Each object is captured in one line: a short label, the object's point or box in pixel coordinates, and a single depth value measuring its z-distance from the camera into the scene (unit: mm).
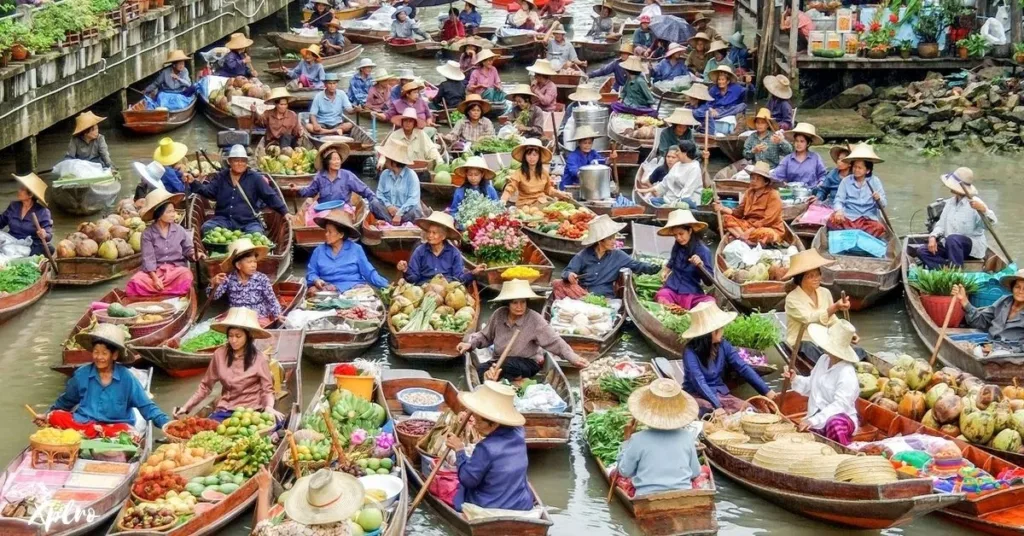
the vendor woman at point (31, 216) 12945
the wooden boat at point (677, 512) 8578
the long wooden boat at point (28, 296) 12133
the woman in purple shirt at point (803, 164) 14711
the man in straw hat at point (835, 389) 9414
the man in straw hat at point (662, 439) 8500
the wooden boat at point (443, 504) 8172
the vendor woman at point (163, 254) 11891
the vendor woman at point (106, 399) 9242
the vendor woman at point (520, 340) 10297
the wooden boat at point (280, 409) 8328
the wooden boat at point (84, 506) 7969
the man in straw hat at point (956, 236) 12430
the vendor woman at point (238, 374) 9430
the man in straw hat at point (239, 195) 13234
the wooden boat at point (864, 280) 12422
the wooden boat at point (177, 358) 10883
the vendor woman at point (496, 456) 8055
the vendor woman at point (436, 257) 12086
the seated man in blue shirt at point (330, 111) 17094
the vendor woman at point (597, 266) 12016
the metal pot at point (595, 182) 14703
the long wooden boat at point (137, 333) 10859
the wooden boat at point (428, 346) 11172
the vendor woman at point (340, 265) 12164
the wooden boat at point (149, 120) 18359
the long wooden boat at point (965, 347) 10379
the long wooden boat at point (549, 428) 9562
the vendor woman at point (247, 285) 11258
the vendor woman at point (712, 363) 9844
